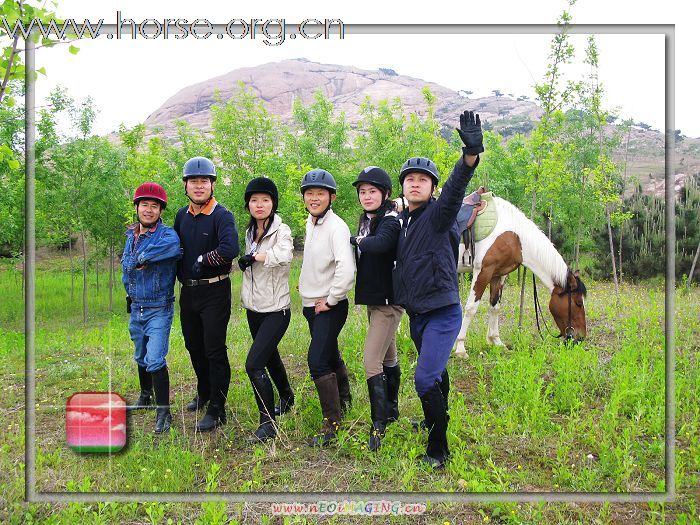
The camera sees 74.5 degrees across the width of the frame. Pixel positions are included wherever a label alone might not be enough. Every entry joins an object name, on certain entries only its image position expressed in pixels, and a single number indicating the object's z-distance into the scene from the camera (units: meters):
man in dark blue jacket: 3.33
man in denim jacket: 4.05
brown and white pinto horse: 6.12
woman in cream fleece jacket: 3.76
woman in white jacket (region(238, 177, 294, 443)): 3.86
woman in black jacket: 3.77
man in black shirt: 4.02
